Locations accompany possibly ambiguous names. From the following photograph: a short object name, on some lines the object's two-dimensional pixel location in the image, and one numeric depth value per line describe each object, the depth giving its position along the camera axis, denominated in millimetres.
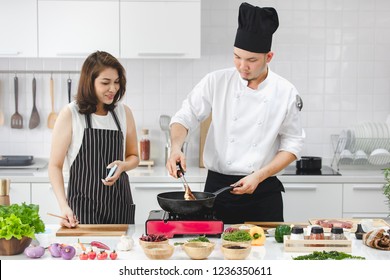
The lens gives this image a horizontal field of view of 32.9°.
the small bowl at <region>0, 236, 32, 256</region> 2748
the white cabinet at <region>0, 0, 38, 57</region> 4918
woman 3488
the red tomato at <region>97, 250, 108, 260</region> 2693
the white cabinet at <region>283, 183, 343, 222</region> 4902
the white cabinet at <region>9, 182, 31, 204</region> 4797
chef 3627
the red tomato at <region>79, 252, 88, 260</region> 2695
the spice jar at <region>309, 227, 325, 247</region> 2902
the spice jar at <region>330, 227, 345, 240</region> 2904
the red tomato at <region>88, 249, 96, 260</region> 2703
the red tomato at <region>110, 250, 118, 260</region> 2699
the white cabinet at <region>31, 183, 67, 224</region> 4809
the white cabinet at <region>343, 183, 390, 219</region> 4902
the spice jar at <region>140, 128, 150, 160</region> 5359
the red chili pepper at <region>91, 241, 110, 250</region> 2855
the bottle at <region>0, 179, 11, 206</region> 3035
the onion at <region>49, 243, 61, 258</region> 2742
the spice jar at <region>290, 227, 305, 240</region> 2910
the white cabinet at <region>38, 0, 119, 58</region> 4926
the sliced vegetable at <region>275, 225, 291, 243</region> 2988
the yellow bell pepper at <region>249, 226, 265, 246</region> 2955
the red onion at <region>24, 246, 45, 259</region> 2725
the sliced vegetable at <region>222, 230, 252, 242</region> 2828
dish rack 5145
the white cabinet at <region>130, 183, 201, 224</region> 4867
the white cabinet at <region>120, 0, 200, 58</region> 4945
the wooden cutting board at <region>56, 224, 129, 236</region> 3084
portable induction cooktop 3016
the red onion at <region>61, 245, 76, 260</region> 2705
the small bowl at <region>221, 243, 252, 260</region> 2697
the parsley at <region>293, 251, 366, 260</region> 2717
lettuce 2729
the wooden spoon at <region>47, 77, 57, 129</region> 5410
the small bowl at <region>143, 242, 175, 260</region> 2695
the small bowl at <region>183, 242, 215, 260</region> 2705
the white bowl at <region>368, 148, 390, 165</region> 5129
